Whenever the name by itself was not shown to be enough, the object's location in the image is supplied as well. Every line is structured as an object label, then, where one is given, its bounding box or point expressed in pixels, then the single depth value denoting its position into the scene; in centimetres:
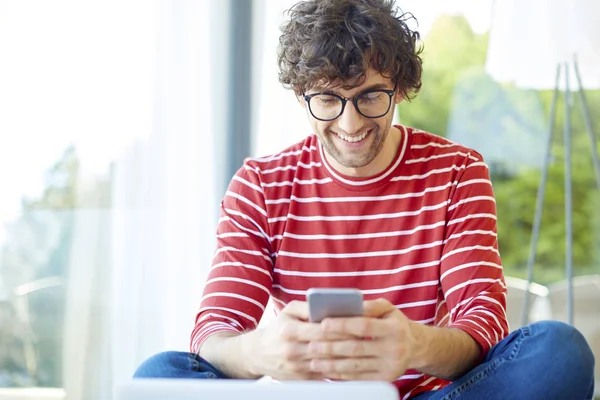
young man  146
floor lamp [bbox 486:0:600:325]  258
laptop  103
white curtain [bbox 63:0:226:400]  201
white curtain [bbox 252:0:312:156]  290
